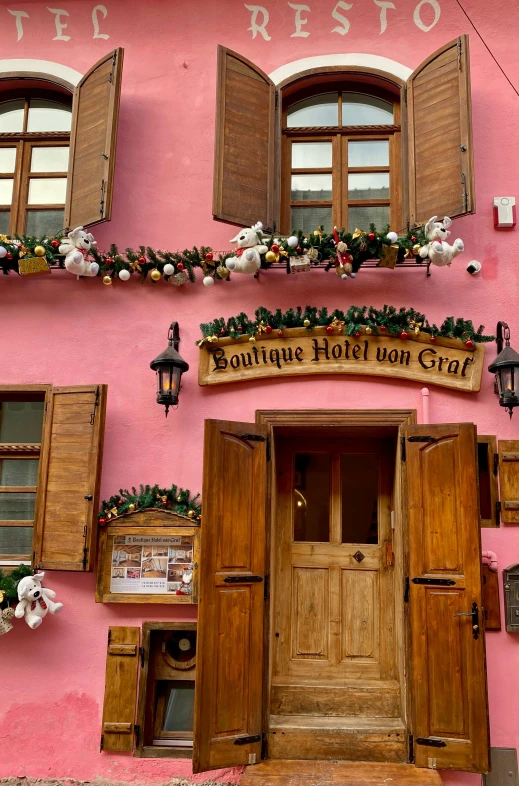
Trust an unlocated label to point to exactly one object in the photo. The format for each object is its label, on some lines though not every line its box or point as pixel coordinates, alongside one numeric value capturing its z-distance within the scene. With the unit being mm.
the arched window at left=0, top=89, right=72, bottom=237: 7145
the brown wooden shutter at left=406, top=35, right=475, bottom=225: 6387
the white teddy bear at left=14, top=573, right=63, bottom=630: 5973
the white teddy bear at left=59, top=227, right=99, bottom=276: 6398
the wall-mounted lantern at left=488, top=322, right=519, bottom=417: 5953
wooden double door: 5625
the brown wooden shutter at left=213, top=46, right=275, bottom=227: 6562
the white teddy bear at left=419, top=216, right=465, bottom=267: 6168
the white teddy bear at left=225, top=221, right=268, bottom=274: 6302
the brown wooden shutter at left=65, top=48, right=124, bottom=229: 6613
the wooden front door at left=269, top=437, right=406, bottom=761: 6211
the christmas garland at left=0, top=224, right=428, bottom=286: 6289
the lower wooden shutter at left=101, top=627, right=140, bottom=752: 5984
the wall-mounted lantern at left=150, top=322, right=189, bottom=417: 6148
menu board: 6160
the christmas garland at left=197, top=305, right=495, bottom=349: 6293
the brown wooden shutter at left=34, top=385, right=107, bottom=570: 6148
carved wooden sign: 6301
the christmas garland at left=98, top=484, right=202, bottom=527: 6234
